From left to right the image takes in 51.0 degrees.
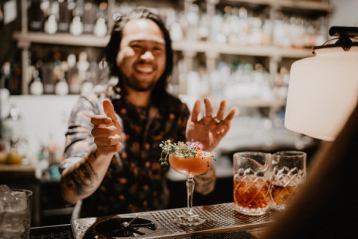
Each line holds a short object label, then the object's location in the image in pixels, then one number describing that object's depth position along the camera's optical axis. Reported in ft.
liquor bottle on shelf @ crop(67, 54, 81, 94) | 11.70
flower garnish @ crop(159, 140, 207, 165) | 4.09
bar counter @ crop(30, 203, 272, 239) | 3.62
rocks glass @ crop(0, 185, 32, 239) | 3.19
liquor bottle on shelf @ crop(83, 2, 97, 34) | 11.71
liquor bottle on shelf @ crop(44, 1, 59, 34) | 11.38
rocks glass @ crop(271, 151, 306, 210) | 4.31
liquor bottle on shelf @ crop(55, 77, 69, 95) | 11.56
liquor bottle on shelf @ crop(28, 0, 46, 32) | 11.21
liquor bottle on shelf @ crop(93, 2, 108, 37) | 11.87
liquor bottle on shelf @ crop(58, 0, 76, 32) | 11.50
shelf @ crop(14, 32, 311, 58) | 11.02
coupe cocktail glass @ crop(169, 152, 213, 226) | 4.06
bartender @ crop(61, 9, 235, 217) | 5.35
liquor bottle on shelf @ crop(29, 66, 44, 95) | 11.39
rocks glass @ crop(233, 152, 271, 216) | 4.22
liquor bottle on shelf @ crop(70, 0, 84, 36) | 11.68
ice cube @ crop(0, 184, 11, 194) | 3.43
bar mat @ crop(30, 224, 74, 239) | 3.85
